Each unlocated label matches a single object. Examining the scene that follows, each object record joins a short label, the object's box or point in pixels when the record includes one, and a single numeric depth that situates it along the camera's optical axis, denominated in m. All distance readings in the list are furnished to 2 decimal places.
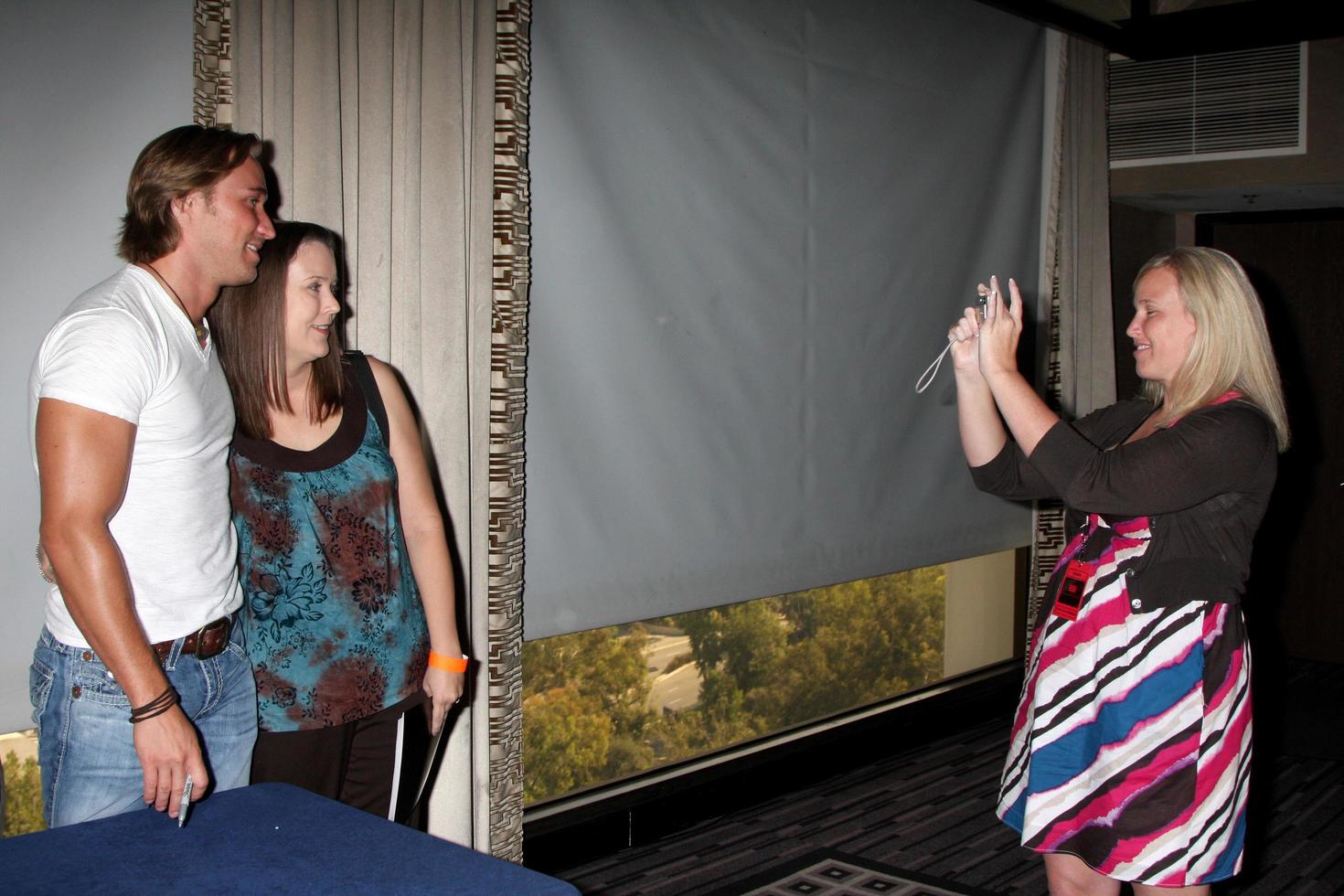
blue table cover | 1.04
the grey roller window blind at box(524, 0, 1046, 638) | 2.83
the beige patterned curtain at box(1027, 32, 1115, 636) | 4.26
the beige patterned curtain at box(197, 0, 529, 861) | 2.21
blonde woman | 1.80
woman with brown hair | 1.72
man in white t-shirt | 1.34
